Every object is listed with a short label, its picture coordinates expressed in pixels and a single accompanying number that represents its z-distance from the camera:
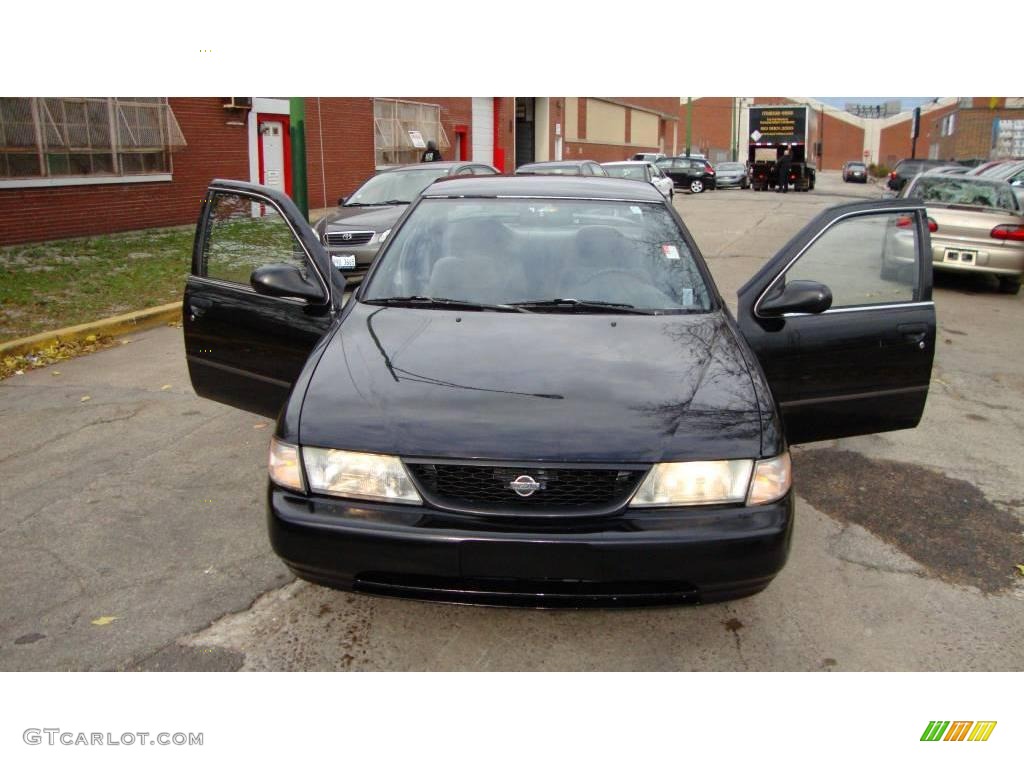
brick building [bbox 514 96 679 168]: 36.09
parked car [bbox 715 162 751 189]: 40.03
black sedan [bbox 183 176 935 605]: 2.75
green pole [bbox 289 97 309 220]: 10.54
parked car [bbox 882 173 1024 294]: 11.13
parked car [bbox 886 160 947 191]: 31.85
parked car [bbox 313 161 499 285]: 10.46
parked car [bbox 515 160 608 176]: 14.68
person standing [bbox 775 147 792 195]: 36.53
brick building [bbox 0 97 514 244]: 13.11
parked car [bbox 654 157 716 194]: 36.91
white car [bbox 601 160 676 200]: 19.38
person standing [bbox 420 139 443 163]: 18.70
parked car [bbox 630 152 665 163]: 36.03
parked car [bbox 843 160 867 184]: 56.41
